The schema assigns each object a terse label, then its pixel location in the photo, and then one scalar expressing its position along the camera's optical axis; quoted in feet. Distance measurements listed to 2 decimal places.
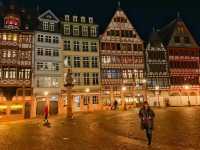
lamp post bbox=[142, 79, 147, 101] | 155.02
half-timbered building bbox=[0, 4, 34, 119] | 124.16
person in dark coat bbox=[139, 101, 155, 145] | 37.70
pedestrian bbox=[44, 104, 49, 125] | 72.02
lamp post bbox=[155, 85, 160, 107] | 157.99
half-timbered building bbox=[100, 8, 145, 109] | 148.97
